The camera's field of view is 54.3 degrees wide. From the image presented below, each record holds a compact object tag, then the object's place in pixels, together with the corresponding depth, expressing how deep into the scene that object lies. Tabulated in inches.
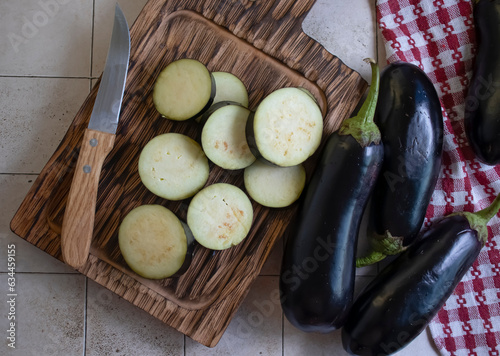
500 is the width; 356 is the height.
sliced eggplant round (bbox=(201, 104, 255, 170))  15.7
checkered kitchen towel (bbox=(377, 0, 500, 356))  18.2
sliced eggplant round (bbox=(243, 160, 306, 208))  16.4
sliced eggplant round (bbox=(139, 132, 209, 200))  16.2
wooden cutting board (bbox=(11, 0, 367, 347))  16.7
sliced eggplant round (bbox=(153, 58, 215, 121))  15.6
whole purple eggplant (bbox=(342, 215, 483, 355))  16.4
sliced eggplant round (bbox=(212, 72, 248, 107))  16.6
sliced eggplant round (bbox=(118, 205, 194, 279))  15.8
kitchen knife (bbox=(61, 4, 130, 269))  15.5
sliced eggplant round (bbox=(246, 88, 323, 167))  15.3
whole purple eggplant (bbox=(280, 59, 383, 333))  15.6
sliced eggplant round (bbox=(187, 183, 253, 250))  16.1
